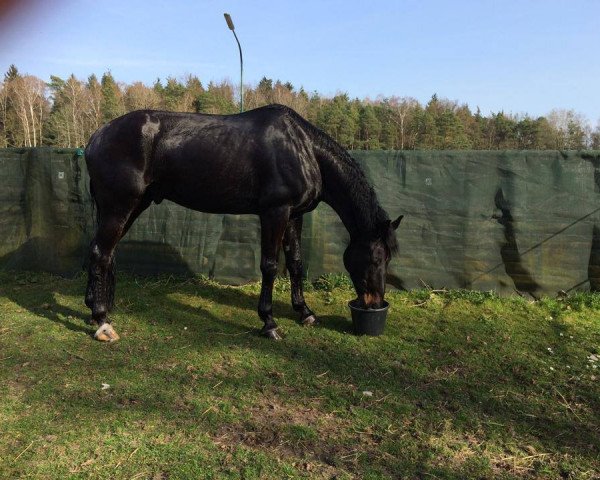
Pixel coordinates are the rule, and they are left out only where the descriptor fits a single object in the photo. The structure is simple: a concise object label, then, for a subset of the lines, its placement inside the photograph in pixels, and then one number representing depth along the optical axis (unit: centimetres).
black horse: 388
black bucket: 398
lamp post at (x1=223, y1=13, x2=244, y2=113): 1332
